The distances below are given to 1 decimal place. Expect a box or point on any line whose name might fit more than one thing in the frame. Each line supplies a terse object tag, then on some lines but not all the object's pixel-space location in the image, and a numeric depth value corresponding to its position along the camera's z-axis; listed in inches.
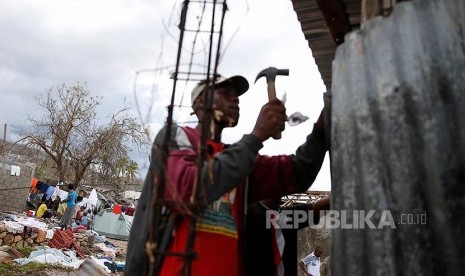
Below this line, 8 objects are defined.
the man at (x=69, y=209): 596.3
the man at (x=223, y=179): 66.7
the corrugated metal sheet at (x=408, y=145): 55.6
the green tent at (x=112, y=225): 741.9
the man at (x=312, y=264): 363.9
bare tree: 1039.0
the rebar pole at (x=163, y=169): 58.7
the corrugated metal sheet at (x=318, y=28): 95.1
